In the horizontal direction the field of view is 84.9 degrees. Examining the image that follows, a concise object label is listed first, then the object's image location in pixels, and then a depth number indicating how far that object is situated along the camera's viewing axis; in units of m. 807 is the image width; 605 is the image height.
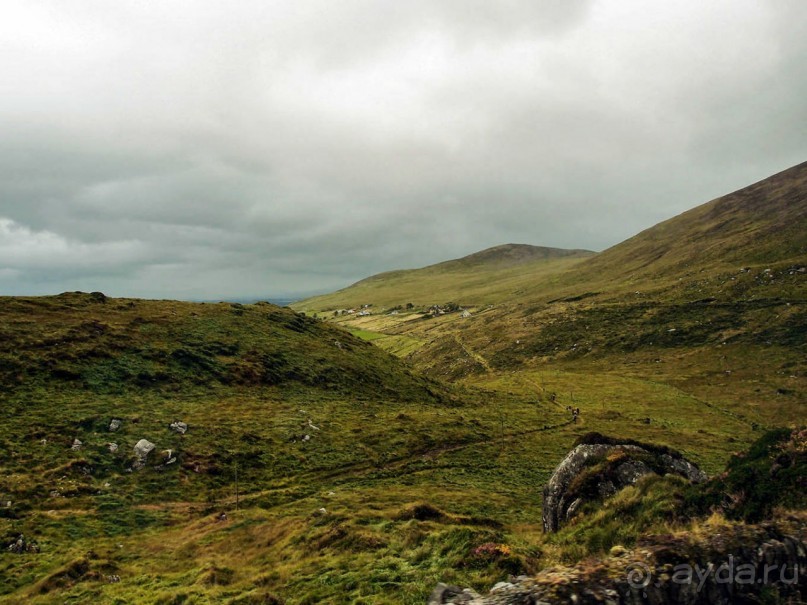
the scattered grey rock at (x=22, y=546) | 27.03
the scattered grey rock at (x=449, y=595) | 12.49
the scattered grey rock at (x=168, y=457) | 41.50
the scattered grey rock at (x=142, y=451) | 40.41
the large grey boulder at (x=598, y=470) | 22.55
